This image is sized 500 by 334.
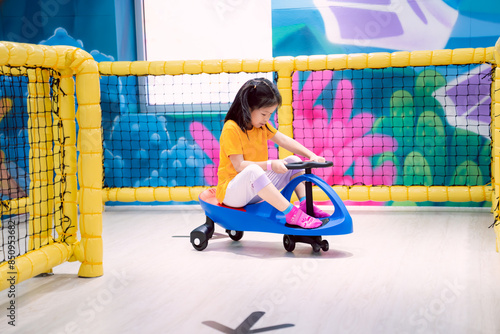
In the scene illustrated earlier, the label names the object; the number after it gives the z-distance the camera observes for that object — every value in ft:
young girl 7.86
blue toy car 7.77
